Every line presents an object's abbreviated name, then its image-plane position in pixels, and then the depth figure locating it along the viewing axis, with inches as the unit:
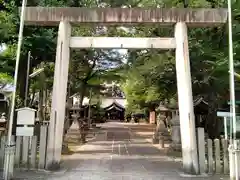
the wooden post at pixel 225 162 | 291.2
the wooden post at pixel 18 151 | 293.8
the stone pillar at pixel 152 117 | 1375.3
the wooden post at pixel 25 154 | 294.6
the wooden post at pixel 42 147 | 294.4
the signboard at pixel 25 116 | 305.4
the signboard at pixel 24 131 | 299.6
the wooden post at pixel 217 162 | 291.8
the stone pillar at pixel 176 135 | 442.0
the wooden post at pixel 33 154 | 295.4
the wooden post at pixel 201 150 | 291.6
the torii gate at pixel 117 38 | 298.7
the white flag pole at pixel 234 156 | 250.0
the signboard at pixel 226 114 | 278.1
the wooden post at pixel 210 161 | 292.6
